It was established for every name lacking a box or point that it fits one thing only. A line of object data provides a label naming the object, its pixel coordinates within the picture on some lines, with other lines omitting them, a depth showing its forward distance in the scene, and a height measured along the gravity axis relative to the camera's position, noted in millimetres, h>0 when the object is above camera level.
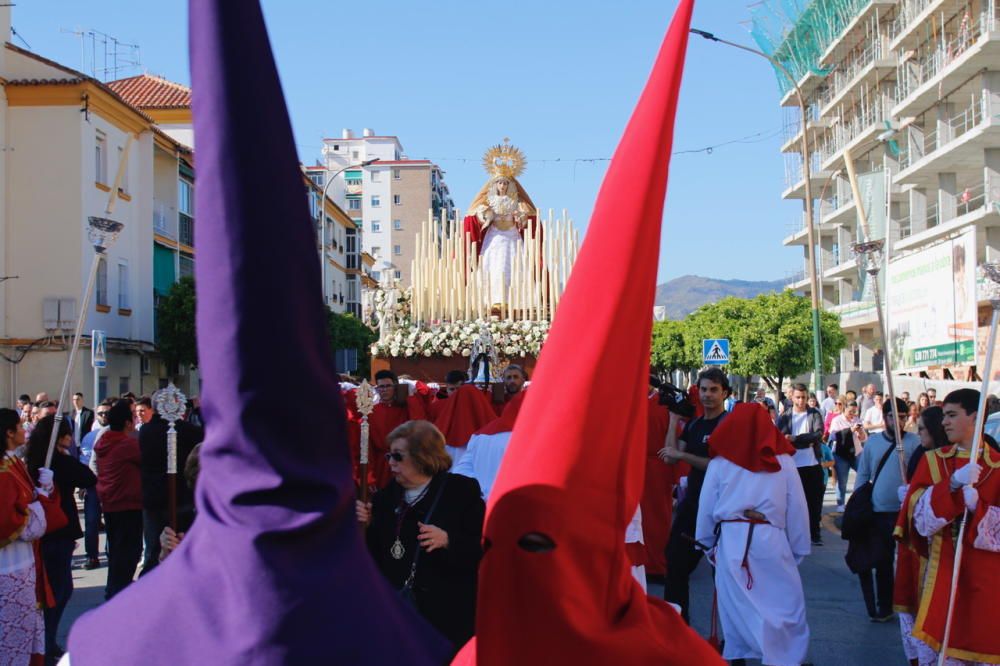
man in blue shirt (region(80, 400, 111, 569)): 12398 -1863
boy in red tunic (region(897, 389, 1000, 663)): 5691 -951
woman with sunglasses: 4840 -774
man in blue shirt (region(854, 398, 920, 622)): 8656 -1178
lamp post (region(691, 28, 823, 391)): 26156 +1403
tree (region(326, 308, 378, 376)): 45781 +584
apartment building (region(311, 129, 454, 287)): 104938 +13404
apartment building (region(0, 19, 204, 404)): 30969 +3926
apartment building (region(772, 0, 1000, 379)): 32594 +8396
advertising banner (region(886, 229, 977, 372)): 29969 +1156
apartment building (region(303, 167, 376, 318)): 67688 +5227
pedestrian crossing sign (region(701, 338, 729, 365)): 21039 -111
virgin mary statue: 22328 +2576
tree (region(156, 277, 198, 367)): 34625 +842
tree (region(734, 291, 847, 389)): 41531 +230
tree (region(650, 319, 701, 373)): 53547 -41
